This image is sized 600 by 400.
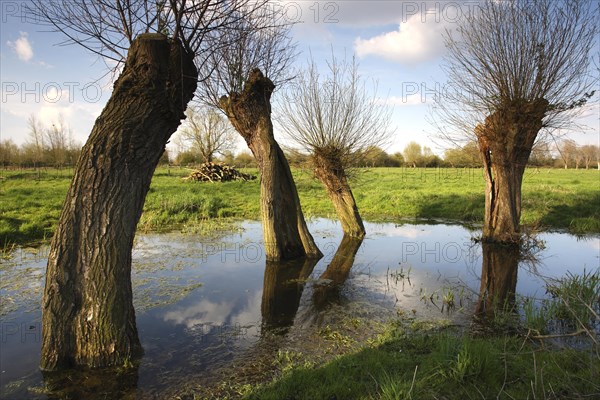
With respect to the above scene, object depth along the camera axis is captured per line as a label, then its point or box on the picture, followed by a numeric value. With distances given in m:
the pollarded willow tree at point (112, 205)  4.23
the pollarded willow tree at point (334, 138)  12.30
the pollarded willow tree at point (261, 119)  9.39
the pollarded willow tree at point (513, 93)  10.05
